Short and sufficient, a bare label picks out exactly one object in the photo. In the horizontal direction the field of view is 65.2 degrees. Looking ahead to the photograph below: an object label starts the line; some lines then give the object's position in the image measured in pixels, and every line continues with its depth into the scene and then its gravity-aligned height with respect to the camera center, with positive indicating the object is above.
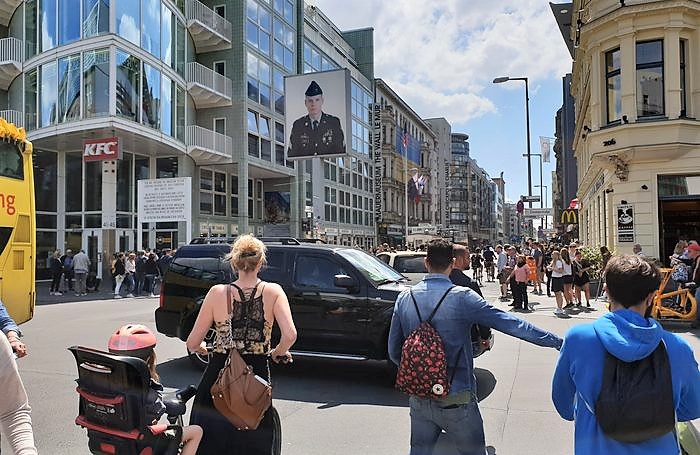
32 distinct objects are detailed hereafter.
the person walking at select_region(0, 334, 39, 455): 2.44 -0.77
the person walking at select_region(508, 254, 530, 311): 15.28 -1.39
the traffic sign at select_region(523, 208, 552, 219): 30.76 +1.28
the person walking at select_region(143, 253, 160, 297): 21.65 -1.38
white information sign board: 23.28 +1.59
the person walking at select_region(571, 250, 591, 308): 14.67 -1.23
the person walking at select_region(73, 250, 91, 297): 20.81 -1.22
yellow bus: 9.05 +0.22
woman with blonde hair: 3.51 -0.63
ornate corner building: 15.91 +3.76
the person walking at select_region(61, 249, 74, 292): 21.67 -1.17
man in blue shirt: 3.08 -0.66
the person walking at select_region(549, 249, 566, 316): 14.17 -1.22
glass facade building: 23.97 +6.30
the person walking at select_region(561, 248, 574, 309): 14.33 -1.18
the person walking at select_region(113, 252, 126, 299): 20.31 -1.38
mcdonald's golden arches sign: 27.76 +0.87
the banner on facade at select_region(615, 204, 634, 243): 16.80 +0.32
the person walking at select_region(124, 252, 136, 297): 21.28 -1.30
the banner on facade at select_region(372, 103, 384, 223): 59.81 +8.70
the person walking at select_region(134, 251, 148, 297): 21.16 -1.36
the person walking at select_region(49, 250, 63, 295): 20.73 -1.27
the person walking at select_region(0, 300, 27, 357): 3.48 -0.64
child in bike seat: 2.88 -0.62
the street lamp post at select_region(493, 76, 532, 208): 22.45 +5.34
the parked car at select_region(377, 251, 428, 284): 14.67 -0.74
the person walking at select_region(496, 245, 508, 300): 18.80 -1.39
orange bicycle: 11.06 -1.45
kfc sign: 23.47 +3.79
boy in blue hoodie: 2.13 -0.47
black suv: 7.15 -0.77
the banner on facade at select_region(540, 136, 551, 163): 31.14 +4.94
